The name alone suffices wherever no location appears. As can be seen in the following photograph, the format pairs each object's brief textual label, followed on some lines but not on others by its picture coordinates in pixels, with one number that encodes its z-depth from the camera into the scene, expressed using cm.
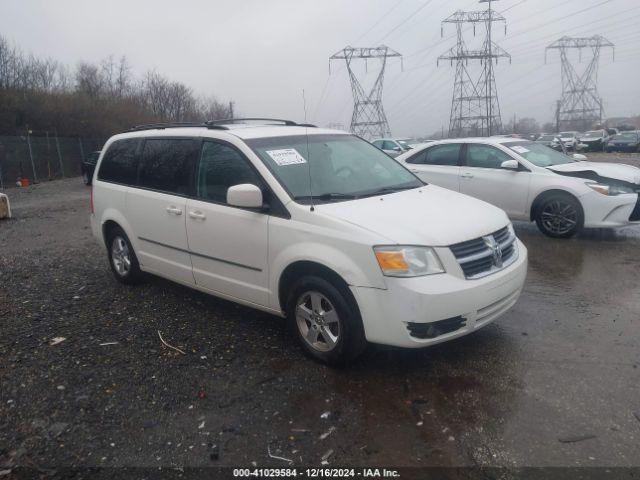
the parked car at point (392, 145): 2112
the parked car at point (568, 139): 3466
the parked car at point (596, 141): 3625
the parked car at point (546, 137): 4066
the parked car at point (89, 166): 2127
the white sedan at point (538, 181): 717
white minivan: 335
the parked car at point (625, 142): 3266
